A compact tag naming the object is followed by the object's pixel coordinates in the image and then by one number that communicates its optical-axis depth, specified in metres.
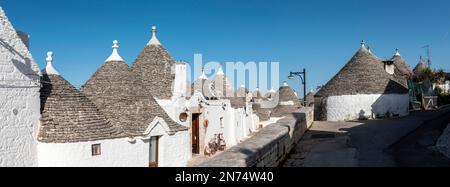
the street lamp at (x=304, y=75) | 21.33
